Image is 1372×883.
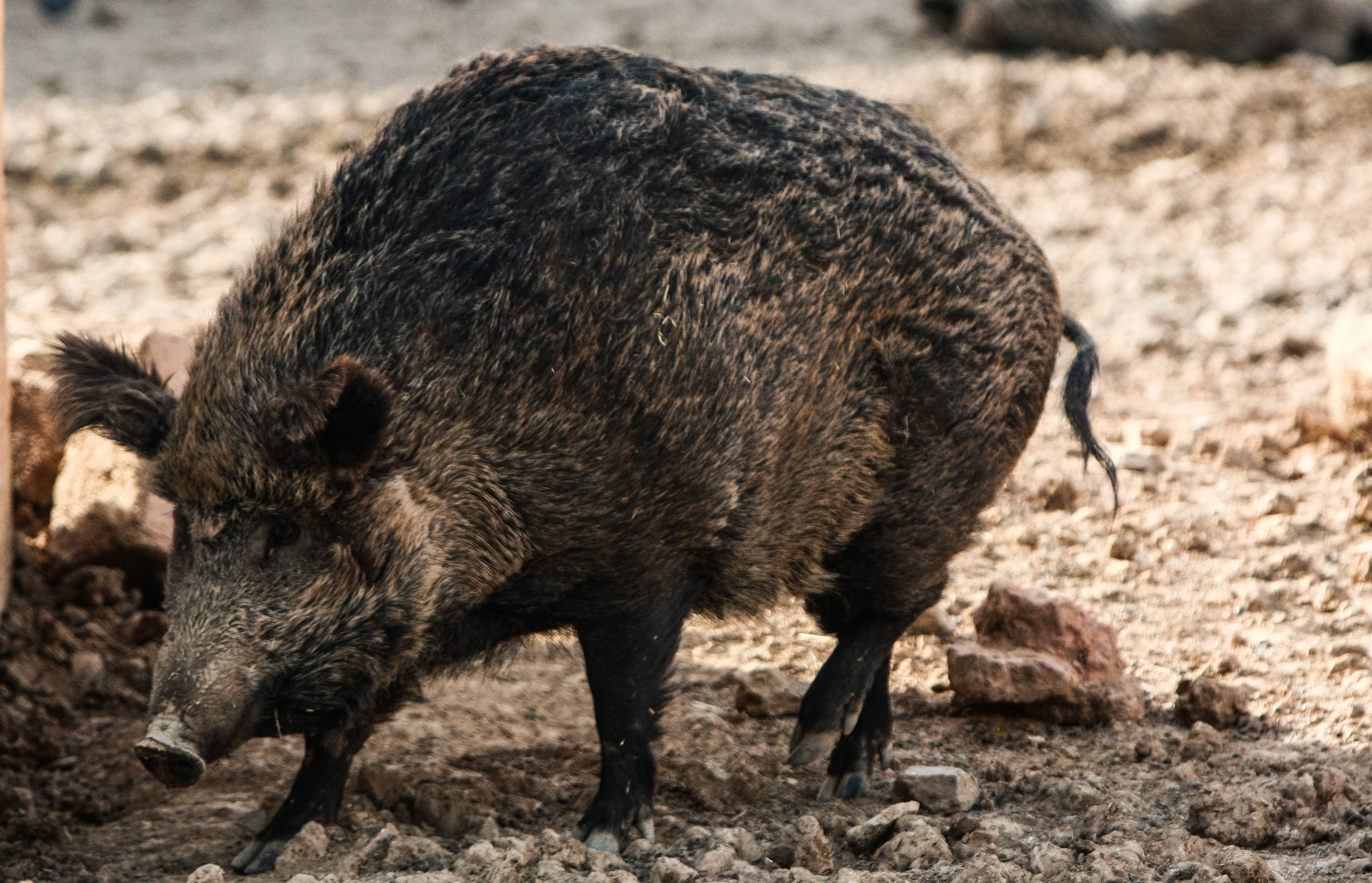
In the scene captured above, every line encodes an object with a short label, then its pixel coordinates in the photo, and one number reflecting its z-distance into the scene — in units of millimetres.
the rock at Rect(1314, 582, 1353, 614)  9445
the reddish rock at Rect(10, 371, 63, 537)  10141
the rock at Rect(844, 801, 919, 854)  6941
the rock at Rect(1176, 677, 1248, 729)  8258
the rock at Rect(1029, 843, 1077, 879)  6344
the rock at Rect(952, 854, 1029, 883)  6098
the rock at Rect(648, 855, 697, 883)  6504
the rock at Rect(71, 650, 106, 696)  9094
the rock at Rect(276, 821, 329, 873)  6934
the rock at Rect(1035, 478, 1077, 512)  11195
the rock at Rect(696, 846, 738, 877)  6609
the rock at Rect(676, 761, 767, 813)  7738
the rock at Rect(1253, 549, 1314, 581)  9875
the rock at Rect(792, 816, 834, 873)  6648
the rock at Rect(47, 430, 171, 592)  9578
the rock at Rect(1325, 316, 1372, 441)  11133
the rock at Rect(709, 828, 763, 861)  6949
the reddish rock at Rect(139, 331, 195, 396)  9680
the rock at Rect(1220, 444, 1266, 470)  11648
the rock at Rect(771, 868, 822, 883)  6352
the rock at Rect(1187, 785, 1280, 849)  6742
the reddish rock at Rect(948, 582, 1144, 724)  8391
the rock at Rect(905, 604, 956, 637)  9797
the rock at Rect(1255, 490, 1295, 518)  10672
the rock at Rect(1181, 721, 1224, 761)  7879
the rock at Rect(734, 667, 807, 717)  8937
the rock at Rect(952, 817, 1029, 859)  6645
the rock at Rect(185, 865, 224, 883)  6367
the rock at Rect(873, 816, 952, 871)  6617
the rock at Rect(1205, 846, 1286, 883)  6000
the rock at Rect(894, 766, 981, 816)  7395
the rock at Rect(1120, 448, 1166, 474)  11641
